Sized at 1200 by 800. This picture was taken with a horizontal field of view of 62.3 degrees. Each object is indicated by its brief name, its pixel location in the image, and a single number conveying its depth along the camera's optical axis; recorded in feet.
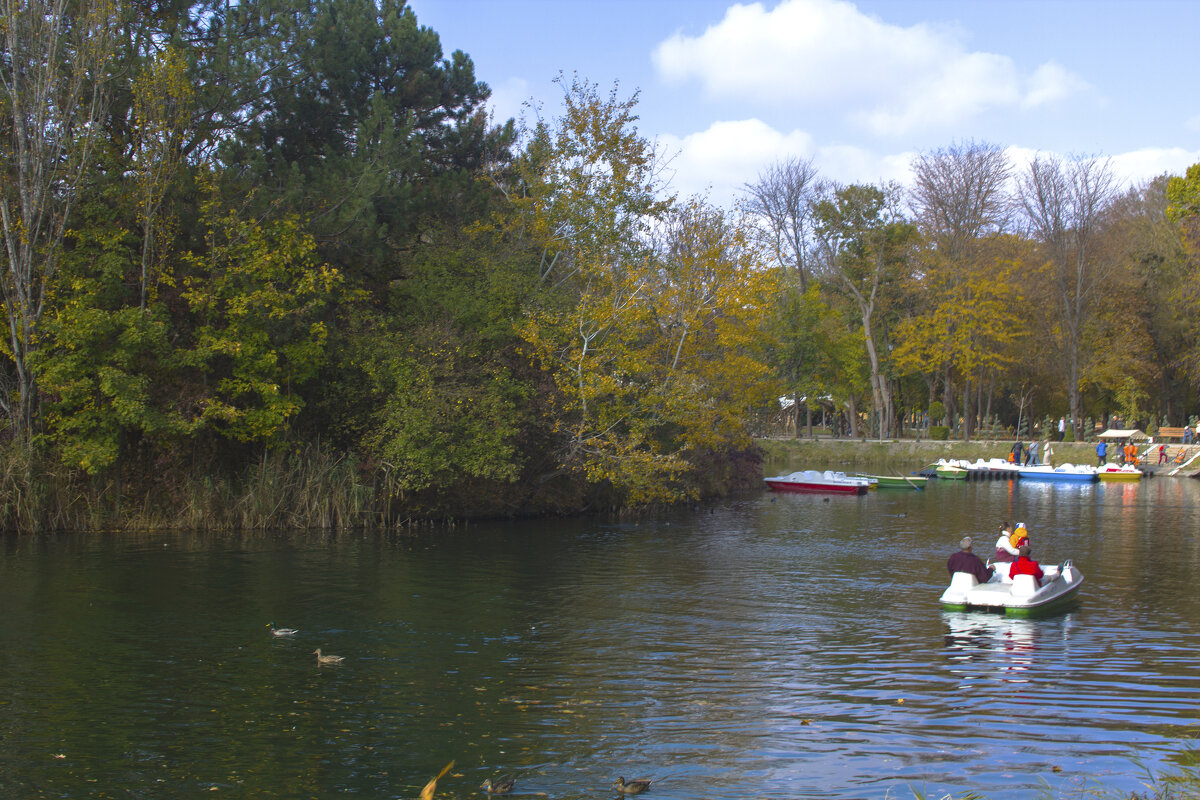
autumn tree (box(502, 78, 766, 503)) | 94.38
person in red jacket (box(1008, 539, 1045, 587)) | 54.80
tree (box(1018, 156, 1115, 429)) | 197.47
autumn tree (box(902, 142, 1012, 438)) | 197.36
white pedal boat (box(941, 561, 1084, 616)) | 53.62
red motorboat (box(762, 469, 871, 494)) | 138.92
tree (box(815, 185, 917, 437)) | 213.25
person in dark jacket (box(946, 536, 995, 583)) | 55.42
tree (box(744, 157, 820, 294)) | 219.41
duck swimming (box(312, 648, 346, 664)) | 42.04
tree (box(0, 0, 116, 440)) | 78.33
